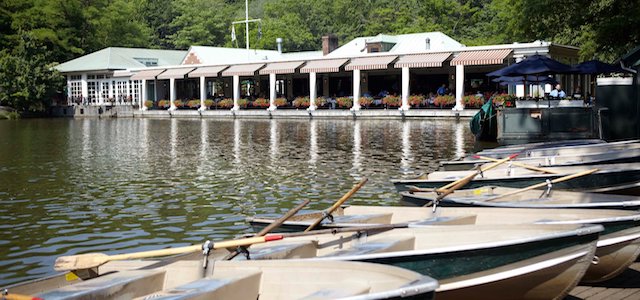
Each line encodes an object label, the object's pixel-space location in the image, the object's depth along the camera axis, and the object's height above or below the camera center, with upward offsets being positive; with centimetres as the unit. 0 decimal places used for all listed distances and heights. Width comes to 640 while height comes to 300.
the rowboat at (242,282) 520 -127
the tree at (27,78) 5891 +214
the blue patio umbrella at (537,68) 2597 +109
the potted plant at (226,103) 5378 +6
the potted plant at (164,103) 5828 +12
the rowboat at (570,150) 1489 -97
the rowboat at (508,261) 601 -122
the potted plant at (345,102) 4760 +3
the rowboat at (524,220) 693 -121
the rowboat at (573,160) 1297 -103
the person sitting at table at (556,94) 2902 +22
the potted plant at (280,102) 5069 +8
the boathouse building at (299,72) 4441 +206
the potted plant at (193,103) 5571 +9
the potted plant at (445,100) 4369 +7
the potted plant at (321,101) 4926 +11
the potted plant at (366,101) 4672 +8
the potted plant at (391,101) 4584 +6
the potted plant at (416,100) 4475 +10
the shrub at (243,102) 5269 +8
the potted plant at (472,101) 4225 +1
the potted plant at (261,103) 5188 +4
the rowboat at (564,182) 1089 -116
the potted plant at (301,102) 4981 +7
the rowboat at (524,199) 824 -118
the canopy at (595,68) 2677 +108
